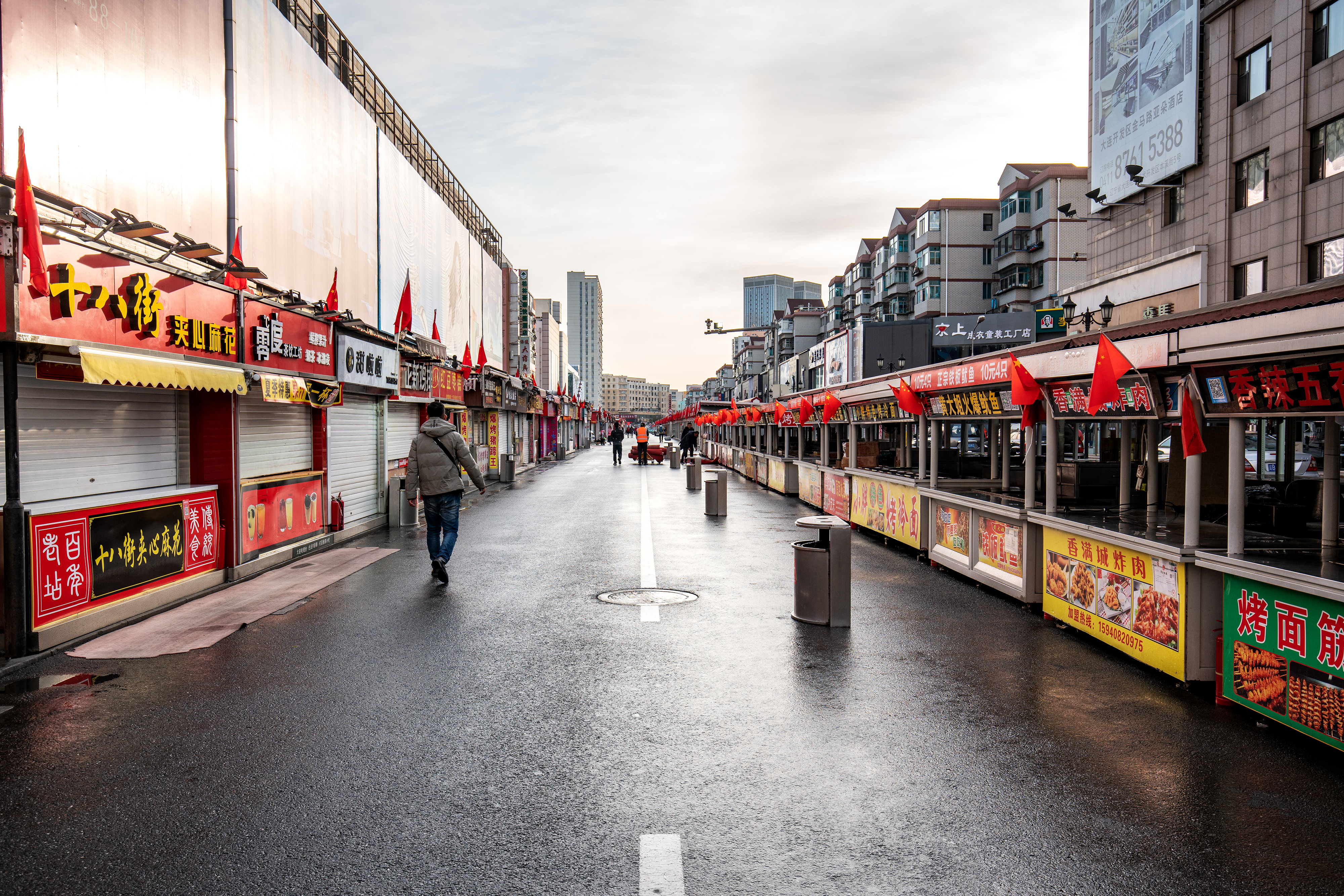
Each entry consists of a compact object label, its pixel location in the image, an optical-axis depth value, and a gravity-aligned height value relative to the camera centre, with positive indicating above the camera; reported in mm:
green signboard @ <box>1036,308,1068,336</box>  29422 +4045
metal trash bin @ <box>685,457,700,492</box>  27281 -1566
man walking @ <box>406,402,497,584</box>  10570 -562
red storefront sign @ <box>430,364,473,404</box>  22625 +1437
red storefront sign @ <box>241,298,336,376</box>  11250 +1444
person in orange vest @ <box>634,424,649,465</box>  46062 -534
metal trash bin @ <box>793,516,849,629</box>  8297 -1502
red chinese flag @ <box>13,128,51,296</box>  6398 +1664
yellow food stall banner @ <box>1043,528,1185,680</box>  6398 -1511
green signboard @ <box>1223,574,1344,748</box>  4883 -1490
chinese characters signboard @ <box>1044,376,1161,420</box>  6984 +276
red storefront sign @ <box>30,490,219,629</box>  7332 -1214
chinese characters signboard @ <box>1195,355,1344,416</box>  5016 +280
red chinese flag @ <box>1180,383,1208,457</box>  6137 +8
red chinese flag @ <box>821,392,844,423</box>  17844 +540
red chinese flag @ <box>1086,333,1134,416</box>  6801 +491
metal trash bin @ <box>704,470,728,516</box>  18531 -1579
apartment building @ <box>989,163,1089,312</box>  54031 +13491
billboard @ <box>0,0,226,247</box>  7910 +3835
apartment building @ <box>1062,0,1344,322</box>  21469 +8238
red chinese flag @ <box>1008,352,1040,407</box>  8812 +481
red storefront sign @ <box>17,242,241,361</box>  7242 +1324
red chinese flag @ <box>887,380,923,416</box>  12727 +474
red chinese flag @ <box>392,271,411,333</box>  18109 +2787
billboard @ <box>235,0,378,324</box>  13250 +5237
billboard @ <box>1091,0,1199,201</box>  26172 +11909
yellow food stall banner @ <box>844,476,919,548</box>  13234 -1420
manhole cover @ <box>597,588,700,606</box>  9633 -2010
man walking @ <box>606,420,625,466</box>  46066 -475
